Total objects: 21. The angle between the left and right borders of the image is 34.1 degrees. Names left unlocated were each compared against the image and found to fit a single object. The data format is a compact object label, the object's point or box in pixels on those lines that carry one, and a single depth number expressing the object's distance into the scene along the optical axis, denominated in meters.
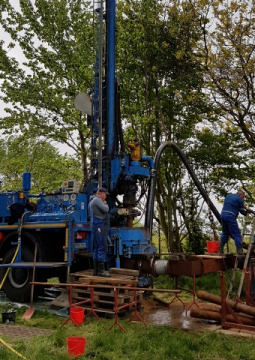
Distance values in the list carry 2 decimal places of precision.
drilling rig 9.54
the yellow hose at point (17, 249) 9.99
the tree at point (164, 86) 14.27
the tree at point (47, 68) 17.69
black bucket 7.54
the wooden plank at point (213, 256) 9.20
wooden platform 7.80
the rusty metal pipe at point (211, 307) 7.76
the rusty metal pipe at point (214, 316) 7.20
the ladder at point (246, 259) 8.20
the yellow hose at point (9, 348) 5.19
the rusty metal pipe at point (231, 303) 7.11
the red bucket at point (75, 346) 5.39
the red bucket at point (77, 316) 7.22
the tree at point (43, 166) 20.52
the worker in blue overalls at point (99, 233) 8.37
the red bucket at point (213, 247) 11.05
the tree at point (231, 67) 11.80
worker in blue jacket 9.54
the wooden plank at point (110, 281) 7.70
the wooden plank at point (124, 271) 8.54
